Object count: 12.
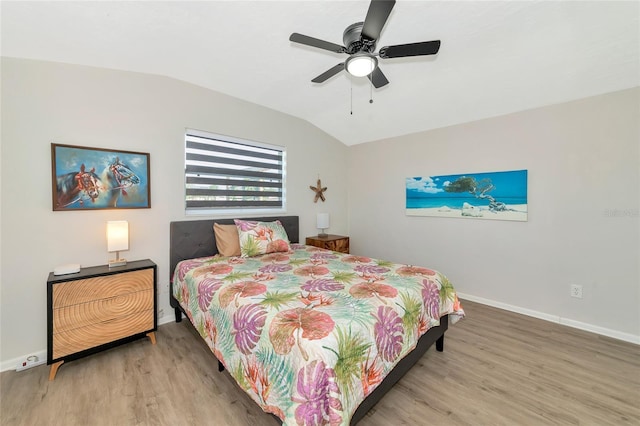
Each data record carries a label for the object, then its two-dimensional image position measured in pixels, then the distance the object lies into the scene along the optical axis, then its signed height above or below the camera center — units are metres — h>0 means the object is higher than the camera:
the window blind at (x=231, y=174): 3.13 +0.49
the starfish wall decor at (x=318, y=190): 4.36 +0.33
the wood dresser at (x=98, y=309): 1.97 -0.84
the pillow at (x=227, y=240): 2.98 -0.36
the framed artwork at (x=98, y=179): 2.26 +0.30
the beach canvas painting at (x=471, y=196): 3.09 +0.19
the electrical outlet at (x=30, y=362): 2.10 -1.28
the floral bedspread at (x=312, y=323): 1.17 -0.67
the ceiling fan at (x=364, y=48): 1.69 +1.13
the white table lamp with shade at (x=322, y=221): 4.28 -0.19
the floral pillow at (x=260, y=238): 2.93 -0.34
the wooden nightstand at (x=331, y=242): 3.96 -0.52
